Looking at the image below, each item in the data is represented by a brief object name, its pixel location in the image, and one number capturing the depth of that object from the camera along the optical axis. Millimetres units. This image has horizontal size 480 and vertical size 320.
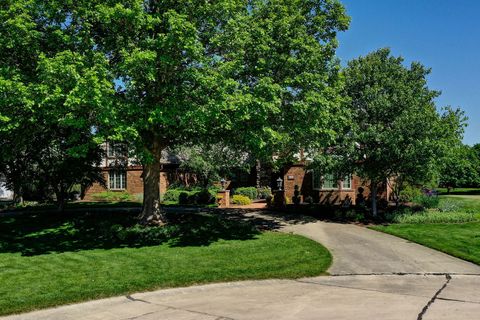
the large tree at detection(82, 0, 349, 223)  14789
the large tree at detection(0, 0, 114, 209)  13477
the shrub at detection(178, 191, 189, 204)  33406
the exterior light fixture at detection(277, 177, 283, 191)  32225
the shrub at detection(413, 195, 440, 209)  27219
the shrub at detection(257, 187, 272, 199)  36938
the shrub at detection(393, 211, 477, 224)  22188
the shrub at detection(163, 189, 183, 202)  36281
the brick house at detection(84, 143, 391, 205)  32781
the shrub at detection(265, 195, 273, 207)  30048
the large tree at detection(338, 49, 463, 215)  20911
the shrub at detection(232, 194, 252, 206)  31875
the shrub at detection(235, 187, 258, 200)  35872
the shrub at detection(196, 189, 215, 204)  33531
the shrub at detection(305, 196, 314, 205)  32531
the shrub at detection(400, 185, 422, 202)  31847
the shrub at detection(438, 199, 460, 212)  25684
